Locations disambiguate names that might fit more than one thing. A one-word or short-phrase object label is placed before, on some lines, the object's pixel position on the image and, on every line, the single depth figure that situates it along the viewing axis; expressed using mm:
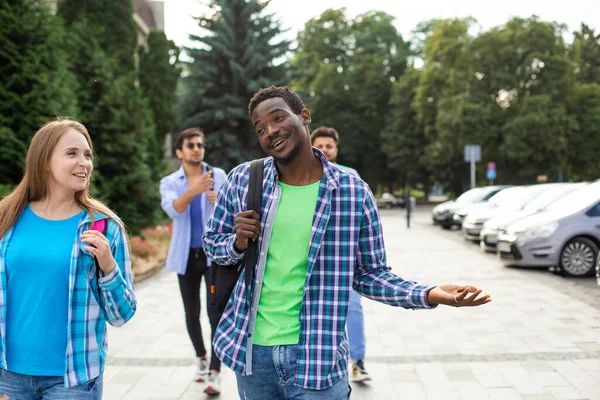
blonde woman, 2461
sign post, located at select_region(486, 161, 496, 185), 29512
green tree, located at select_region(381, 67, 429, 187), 44344
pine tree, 26375
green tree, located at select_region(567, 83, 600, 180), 38250
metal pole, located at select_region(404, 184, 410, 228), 24200
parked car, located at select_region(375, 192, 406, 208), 46844
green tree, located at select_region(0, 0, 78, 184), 9602
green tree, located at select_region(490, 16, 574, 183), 35531
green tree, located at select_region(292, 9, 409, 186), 45456
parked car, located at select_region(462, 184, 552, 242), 15643
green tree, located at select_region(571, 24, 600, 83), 59406
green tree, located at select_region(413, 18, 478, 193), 36969
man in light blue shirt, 4797
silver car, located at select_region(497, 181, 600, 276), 10797
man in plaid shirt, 2354
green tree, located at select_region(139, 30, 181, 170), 20938
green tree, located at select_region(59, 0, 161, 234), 13539
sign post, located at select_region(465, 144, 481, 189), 25750
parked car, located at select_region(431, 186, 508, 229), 21000
